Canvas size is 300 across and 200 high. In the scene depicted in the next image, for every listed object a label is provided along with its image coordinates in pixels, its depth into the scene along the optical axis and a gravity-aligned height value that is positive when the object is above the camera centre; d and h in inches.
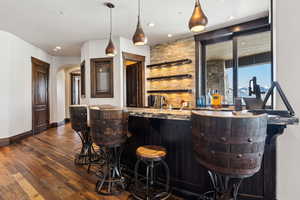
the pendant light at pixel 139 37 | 94.1 +36.6
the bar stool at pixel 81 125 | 115.3 -18.7
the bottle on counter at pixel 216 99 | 115.3 -0.2
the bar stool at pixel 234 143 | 42.8 -12.1
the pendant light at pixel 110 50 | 123.8 +38.2
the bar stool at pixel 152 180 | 67.2 -42.2
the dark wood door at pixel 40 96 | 221.8 +5.5
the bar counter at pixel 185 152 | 59.6 -24.6
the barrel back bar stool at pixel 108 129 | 74.9 -14.3
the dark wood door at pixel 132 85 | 220.1 +20.1
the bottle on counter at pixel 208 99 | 169.0 -0.3
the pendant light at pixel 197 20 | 70.7 +35.1
